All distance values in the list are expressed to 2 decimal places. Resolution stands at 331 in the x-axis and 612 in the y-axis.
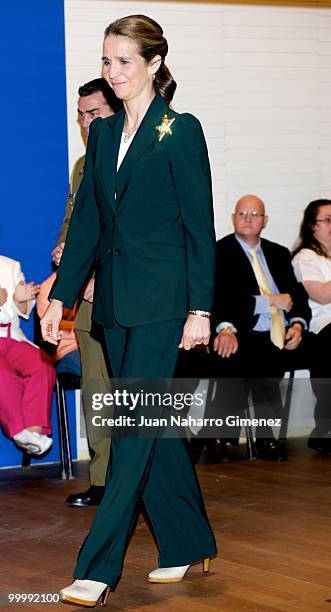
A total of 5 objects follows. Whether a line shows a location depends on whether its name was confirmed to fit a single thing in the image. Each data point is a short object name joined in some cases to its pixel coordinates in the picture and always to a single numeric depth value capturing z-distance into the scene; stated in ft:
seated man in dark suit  19.97
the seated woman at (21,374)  17.87
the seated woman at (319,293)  20.88
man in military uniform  15.12
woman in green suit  10.03
